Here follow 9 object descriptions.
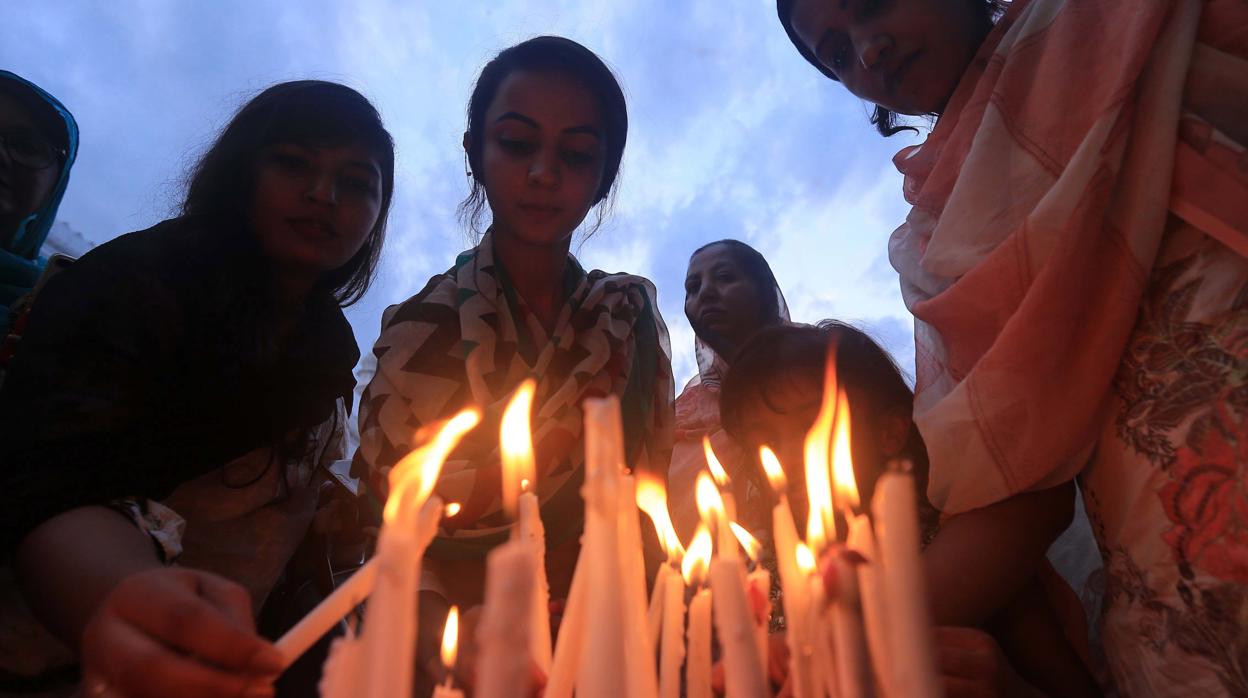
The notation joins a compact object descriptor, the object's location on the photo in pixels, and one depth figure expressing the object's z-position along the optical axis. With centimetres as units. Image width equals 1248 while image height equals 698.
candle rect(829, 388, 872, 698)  30
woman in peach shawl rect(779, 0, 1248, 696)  84
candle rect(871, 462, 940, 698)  29
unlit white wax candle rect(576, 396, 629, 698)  32
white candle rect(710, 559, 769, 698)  35
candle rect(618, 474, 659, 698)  46
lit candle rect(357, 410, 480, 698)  32
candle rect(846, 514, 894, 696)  38
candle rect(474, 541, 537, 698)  30
